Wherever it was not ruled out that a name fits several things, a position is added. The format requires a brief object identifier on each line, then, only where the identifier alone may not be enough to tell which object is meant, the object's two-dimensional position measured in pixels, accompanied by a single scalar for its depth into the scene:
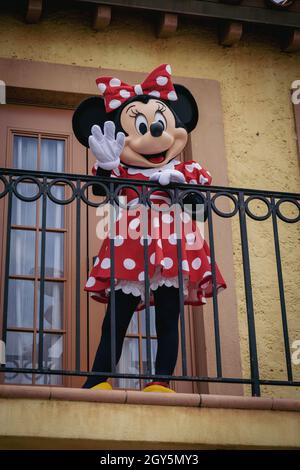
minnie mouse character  6.69
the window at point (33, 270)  7.46
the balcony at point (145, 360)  6.04
